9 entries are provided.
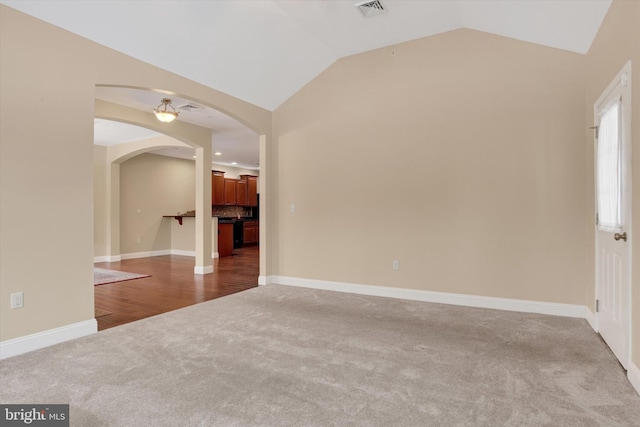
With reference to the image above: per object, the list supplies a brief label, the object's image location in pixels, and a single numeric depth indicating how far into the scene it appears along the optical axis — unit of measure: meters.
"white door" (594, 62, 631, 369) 2.41
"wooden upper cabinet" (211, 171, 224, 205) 10.47
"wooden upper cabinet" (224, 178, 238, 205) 11.00
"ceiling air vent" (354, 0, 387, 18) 3.68
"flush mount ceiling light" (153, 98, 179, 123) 4.88
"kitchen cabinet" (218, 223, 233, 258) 8.62
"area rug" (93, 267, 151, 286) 5.67
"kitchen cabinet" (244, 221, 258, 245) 11.27
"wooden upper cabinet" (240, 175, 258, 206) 12.07
